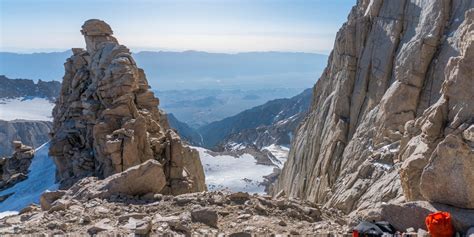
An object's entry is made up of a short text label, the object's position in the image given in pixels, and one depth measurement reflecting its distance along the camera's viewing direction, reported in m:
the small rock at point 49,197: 20.23
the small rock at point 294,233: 14.39
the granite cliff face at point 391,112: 15.31
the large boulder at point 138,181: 19.58
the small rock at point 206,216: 15.31
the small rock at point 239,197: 18.42
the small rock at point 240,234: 13.86
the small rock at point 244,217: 16.14
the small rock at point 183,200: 17.70
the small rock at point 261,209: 17.24
